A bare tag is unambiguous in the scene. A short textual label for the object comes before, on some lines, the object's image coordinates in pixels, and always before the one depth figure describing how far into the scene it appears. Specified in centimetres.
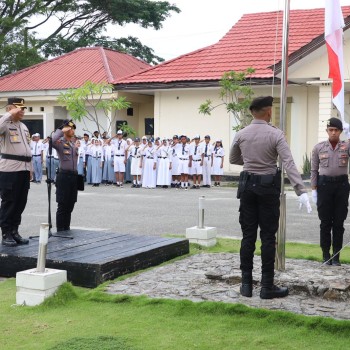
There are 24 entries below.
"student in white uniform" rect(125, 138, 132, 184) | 2370
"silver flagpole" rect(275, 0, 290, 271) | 752
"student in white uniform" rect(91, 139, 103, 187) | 2327
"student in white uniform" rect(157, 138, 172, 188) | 2241
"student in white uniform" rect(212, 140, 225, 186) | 2286
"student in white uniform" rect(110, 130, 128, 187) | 2305
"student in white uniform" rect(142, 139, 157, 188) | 2261
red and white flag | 755
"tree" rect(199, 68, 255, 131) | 2188
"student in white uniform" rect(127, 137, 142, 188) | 2280
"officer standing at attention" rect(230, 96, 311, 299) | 647
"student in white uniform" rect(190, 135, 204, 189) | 2217
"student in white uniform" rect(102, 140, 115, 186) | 2352
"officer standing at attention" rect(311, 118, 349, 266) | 841
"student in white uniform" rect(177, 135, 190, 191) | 2208
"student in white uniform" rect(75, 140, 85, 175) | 2394
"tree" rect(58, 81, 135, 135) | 2484
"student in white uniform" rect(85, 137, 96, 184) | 2364
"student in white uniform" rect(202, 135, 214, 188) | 2258
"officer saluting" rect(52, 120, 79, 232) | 959
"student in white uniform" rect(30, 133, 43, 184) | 2423
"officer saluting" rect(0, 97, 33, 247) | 852
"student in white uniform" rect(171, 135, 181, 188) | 2241
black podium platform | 715
